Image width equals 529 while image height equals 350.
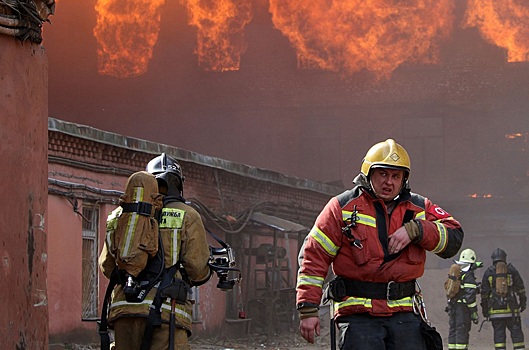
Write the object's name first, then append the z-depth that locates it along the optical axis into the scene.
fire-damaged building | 37.22
